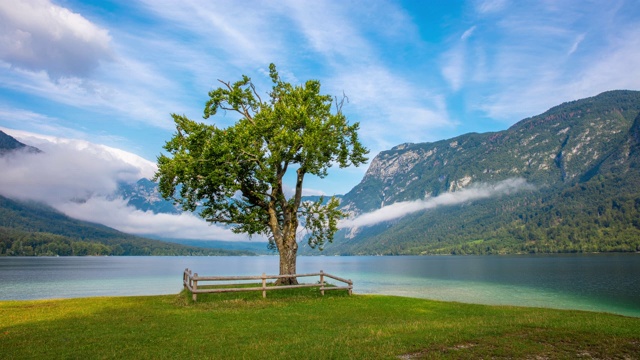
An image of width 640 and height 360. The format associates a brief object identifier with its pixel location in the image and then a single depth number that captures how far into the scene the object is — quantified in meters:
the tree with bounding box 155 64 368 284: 32.12
